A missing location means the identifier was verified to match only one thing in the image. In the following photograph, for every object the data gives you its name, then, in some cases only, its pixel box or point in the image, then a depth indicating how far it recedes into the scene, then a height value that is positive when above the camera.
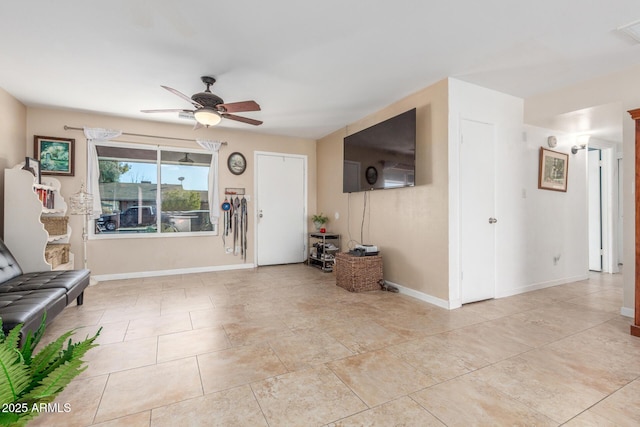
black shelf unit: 5.24 -0.67
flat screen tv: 3.54 +0.76
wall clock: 5.40 +0.91
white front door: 5.68 +0.10
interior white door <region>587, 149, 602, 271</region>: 5.18 +0.04
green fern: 0.66 -0.39
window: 4.67 +0.38
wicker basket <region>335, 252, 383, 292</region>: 3.88 -0.78
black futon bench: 1.94 -0.62
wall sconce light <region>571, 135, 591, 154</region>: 4.41 +1.02
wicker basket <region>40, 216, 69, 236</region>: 3.90 -0.12
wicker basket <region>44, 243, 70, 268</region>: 3.54 -0.48
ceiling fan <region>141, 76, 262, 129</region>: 3.15 +1.13
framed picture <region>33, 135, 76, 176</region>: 4.23 +0.87
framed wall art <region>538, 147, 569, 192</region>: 4.05 +0.58
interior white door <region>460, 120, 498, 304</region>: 3.39 +0.00
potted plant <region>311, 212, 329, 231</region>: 5.66 -0.13
